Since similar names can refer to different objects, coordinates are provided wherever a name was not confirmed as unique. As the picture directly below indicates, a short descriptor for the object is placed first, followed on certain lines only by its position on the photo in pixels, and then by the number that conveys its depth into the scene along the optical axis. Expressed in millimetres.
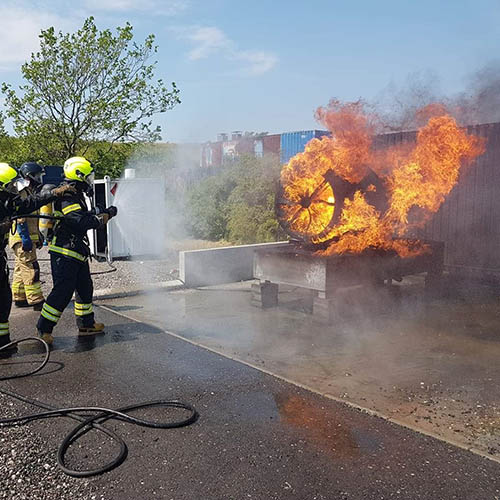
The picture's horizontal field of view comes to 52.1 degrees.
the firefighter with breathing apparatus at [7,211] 5375
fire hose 3375
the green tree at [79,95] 13750
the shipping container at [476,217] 9227
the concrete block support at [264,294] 7562
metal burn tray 6734
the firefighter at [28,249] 6977
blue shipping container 26000
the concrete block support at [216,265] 9031
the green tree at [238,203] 13274
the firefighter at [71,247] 5586
